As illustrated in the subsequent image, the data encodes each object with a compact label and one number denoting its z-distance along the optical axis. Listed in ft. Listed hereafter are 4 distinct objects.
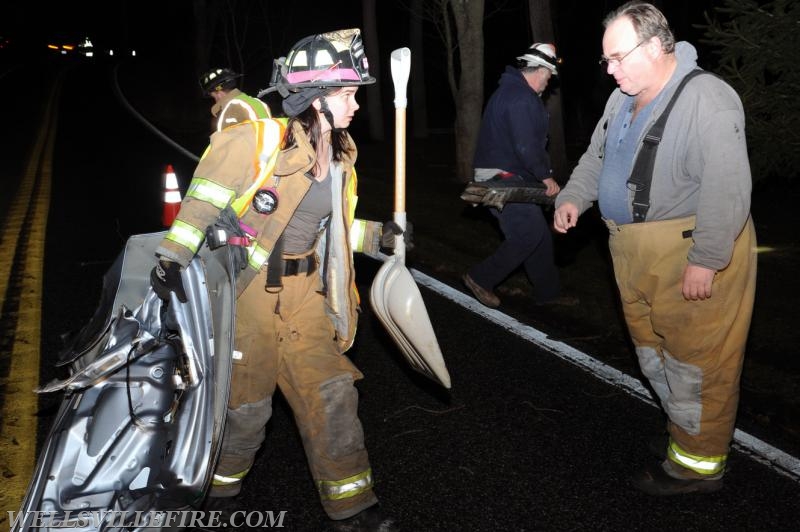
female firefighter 10.80
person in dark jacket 21.01
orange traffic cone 26.94
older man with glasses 11.37
